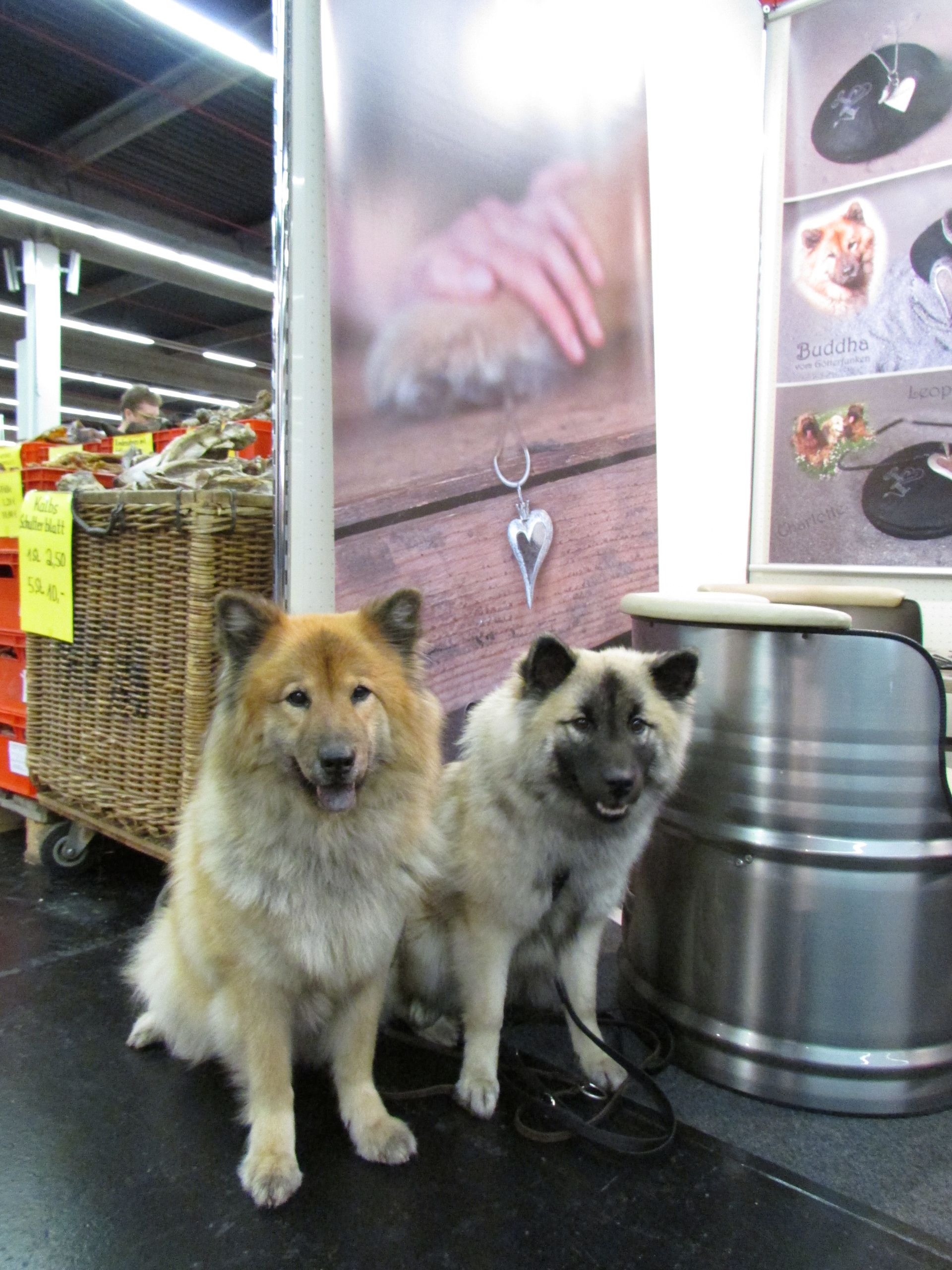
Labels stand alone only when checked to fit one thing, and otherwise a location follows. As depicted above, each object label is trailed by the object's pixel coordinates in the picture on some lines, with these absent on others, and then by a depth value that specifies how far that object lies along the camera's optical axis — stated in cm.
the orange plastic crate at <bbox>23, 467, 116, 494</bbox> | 240
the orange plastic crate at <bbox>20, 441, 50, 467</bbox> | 260
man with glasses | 450
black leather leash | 140
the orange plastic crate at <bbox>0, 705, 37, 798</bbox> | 255
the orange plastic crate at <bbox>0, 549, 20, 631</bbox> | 262
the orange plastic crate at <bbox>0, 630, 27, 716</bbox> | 263
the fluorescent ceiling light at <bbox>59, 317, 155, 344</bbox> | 1091
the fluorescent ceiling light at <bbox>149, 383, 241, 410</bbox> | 1457
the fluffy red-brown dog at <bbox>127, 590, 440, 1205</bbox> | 128
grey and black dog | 146
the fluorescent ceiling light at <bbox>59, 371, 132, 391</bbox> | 1260
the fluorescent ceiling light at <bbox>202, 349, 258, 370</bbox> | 1292
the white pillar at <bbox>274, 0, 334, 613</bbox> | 179
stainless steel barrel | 151
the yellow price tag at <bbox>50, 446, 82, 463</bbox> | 258
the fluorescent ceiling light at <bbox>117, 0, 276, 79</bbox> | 414
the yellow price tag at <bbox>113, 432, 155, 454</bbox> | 285
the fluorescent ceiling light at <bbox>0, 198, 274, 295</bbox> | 671
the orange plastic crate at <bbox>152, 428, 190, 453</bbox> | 276
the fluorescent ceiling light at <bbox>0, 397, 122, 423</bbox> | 1533
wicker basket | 192
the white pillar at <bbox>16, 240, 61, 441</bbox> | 771
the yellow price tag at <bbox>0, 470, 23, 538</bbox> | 244
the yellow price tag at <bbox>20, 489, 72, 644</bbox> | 222
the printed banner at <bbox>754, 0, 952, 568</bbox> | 245
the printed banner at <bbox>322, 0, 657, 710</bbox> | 186
